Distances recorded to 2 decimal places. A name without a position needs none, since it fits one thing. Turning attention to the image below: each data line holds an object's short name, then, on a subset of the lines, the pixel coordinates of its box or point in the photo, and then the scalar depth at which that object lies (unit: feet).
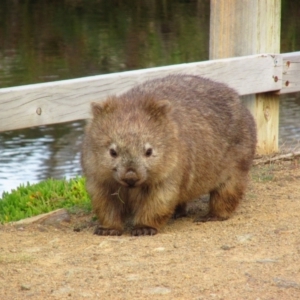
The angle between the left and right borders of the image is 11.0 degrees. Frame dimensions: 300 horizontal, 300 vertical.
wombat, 29.76
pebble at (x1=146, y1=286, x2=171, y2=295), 23.54
